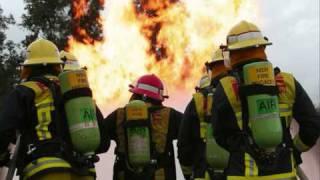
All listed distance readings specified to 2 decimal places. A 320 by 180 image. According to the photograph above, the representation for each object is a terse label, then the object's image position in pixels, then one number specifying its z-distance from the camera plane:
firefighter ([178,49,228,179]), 13.15
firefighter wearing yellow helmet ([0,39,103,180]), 11.18
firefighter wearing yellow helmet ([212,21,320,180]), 9.81
